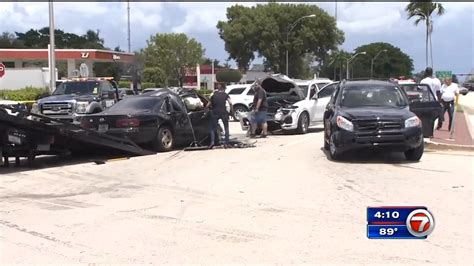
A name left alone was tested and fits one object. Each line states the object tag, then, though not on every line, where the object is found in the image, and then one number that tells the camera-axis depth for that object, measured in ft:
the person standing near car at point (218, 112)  50.47
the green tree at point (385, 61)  461.78
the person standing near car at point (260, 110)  58.03
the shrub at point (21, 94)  124.77
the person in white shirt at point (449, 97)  61.19
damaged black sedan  44.86
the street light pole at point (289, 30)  233.10
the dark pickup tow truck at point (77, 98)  69.36
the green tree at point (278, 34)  237.86
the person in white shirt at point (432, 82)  62.75
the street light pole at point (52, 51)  94.22
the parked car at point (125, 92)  100.43
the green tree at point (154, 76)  221.62
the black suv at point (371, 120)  37.96
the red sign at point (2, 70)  79.68
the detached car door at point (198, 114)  50.62
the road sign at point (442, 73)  99.47
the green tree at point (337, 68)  360.89
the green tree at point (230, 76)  238.68
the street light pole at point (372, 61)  439.51
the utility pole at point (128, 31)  247.05
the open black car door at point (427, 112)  46.14
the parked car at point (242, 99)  84.02
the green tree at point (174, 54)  249.14
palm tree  167.22
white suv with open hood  62.57
